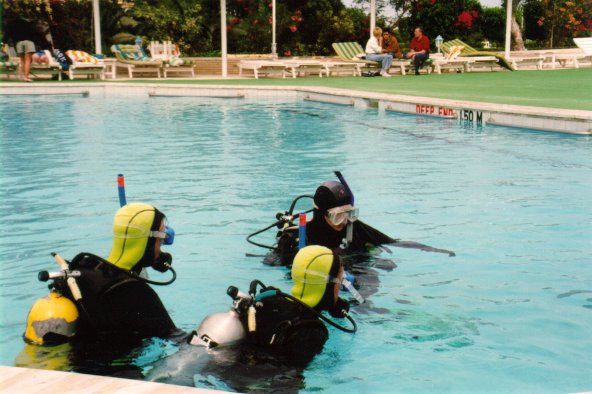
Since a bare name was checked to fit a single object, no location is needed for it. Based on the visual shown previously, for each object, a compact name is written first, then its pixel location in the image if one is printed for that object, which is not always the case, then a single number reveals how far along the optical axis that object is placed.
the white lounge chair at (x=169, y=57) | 25.08
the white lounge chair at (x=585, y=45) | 26.45
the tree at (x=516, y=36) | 32.19
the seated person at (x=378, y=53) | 24.00
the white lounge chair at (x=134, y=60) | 24.80
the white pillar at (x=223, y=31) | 24.39
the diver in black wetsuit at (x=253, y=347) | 3.75
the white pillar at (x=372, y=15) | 25.92
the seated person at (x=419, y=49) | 24.27
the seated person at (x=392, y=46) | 25.61
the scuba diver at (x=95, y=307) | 3.69
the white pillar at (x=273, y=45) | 26.80
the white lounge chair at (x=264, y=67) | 24.52
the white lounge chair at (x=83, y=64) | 23.69
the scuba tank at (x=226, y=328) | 3.75
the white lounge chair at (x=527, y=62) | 26.48
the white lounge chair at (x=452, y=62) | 25.34
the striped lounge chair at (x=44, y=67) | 23.26
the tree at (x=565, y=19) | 32.28
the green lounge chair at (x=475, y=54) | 25.72
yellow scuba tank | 3.69
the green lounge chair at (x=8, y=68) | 23.08
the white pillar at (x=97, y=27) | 23.97
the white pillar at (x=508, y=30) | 26.72
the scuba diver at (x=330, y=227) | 4.93
